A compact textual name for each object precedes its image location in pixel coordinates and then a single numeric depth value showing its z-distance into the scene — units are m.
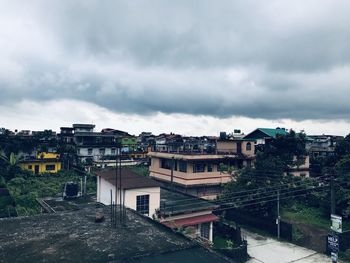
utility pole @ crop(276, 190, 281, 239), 25.50
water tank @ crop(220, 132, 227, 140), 42.56
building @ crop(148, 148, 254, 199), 34.71
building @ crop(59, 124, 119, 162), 59.19
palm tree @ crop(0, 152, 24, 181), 43.34
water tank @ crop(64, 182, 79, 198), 26.94
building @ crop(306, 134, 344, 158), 52.56
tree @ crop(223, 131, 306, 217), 27.50
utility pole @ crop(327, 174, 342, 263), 15.84
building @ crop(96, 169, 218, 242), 20.61
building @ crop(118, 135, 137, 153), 69.81
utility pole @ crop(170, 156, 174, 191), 34.75
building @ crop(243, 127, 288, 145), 50.44
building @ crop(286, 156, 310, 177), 39.66
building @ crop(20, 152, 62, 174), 50.16
